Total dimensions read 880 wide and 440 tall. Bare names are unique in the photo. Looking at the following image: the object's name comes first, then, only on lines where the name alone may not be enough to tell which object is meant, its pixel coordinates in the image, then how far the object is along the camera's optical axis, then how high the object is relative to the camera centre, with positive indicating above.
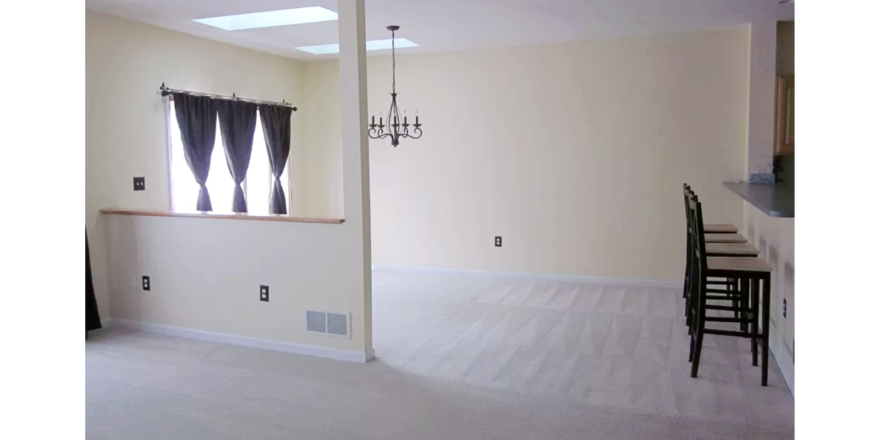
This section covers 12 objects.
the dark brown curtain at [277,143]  6.65 +0.50
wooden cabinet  5.18 +0.58
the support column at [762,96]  5.44 +0.75
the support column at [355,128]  3.79 +0.36
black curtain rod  5.27 +0.81
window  5.50 +0.11
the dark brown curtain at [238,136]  6.02 +0.52
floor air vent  4.02 -0.80
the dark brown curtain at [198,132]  5.47 +0.52
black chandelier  6.48 +0.64
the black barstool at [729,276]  3.44 -0.47
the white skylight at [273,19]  5.13 +1.37
